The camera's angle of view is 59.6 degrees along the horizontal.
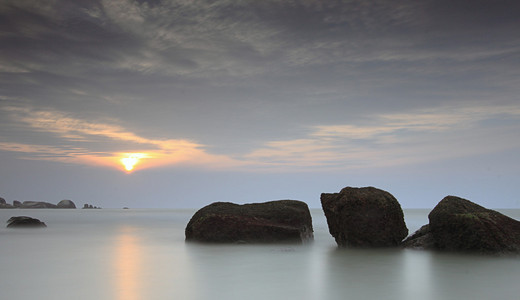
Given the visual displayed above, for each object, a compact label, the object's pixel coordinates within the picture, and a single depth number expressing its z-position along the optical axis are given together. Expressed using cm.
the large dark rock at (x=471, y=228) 1238
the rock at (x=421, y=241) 1391
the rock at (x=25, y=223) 2684
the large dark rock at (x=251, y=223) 1555
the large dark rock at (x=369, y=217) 1386
